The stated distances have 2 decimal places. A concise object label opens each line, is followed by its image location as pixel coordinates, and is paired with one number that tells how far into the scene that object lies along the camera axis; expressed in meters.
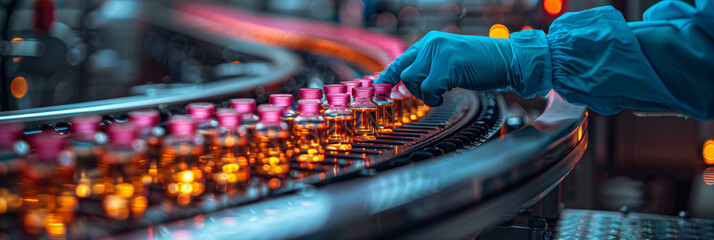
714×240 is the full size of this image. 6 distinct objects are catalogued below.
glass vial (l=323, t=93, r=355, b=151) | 1.17
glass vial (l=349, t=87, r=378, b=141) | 1.26
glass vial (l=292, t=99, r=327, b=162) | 1.07
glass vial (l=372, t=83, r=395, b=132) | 1.33
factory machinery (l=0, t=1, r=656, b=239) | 0.63
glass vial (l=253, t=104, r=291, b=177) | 0.97
